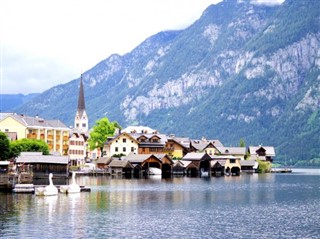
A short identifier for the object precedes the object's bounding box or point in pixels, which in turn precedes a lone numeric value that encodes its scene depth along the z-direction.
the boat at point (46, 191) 89.09
